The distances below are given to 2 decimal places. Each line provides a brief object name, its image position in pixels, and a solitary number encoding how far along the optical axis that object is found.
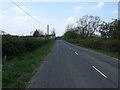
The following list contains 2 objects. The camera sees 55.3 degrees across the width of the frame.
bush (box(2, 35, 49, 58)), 8.54
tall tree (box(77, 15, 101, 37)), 58.22
